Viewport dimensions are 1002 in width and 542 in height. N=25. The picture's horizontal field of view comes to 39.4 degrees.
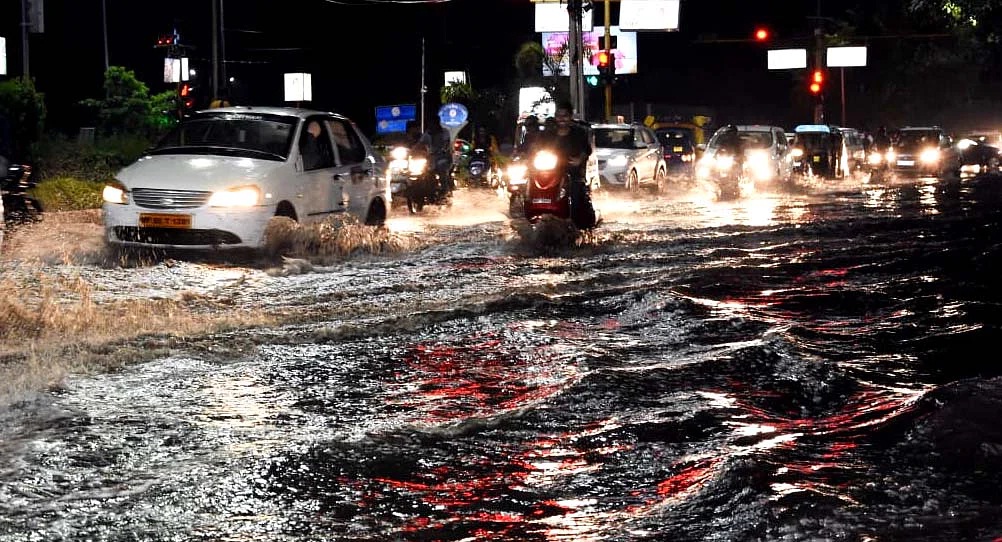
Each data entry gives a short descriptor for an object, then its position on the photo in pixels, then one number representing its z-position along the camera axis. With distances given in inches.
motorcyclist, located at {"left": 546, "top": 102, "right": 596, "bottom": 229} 621.9
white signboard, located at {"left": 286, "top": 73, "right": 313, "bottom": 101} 2240.4
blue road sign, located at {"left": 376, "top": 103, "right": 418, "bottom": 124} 2026.3
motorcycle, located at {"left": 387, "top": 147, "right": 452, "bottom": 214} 872.3
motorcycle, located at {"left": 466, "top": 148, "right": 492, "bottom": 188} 1068.5
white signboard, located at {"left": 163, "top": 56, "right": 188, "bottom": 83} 2179.1
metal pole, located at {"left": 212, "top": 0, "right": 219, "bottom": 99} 1286.9
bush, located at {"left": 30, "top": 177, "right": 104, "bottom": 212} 812.6
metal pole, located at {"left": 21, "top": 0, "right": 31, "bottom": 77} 1247.5
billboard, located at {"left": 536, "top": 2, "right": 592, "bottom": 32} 2230.6
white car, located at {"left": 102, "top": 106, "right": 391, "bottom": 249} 500.4
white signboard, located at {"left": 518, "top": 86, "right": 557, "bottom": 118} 2074.3
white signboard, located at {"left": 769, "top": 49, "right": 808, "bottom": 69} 2822.3
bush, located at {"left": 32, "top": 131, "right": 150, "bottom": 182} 1031.4
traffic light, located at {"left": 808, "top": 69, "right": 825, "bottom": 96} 1931.6
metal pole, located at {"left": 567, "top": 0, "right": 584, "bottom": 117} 1289.4
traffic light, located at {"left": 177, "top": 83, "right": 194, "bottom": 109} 1616.6
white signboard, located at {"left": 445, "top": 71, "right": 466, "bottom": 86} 2465.1
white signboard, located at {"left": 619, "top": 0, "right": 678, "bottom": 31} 2032.5
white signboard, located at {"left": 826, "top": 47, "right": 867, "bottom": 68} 2775.6
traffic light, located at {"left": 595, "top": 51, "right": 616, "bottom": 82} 1396.4
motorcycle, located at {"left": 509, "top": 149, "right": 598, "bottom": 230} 626.8
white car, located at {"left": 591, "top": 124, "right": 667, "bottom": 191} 1069.1
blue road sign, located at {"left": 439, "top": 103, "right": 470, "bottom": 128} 1705.2
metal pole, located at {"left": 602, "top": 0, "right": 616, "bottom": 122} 1506.6
